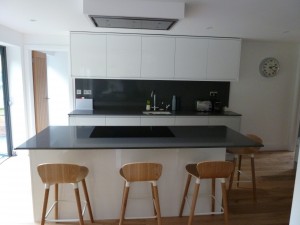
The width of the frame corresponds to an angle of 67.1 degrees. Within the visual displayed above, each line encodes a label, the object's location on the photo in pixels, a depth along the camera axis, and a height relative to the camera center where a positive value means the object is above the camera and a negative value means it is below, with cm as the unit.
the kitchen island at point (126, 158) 233 -78
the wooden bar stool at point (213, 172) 211 -80
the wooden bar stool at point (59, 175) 199 -81
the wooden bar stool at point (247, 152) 293 -83
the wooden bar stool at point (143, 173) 203 -79
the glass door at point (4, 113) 409 -55
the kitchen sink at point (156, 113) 411 -49
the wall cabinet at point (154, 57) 394 +52
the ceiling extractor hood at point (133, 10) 225 +76
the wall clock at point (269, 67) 470 +44
